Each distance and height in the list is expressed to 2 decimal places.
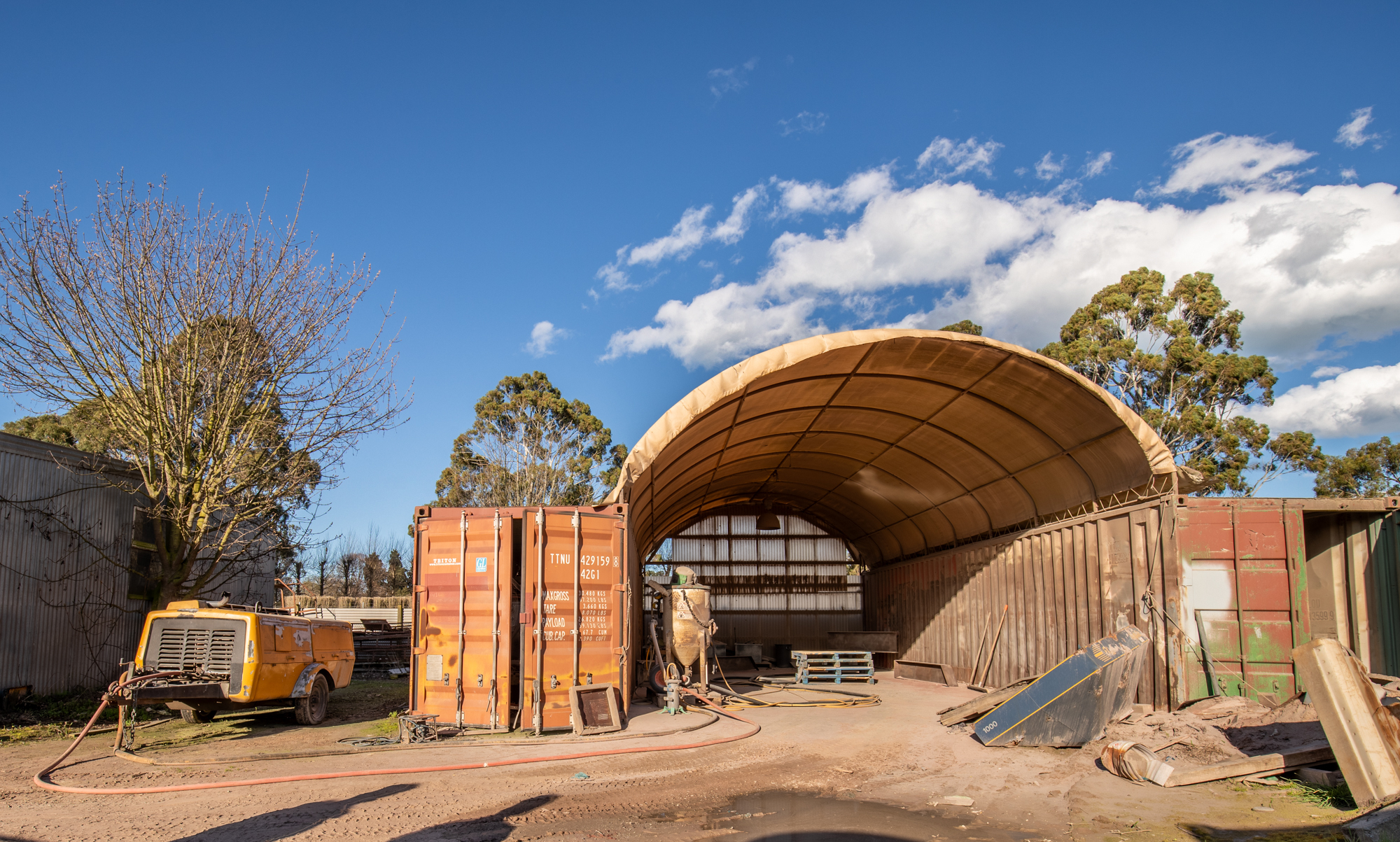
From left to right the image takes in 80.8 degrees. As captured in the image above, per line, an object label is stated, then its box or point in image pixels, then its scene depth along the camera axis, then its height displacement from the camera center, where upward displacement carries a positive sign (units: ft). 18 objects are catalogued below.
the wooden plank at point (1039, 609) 52.24 -4.53
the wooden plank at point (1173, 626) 38.60 -4.23
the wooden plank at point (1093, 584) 45.62 -2.61
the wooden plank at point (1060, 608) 49.01 -4.19
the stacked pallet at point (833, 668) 67.62 -10.78
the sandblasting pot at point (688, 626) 53.21 -5.47
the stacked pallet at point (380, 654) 74.64 -10.17
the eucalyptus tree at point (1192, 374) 93.04 +18.50
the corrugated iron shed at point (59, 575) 44.34 -1.62
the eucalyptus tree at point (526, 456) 113.19 +12.22
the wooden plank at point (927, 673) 65.31 -11.36
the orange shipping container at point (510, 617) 36.76 -3.37
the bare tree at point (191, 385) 43.68 +9.01
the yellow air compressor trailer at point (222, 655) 36.83 -5.02
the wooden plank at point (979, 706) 39.06 -8.13
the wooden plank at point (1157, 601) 39.45 -3.11
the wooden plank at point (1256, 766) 26.27 -7.38
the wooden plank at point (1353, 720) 21.84 -5.12
